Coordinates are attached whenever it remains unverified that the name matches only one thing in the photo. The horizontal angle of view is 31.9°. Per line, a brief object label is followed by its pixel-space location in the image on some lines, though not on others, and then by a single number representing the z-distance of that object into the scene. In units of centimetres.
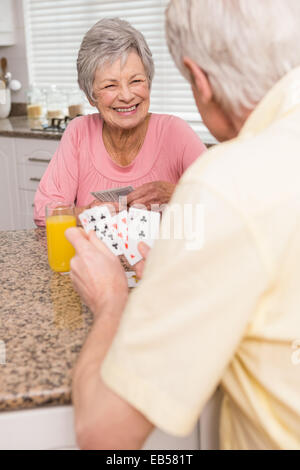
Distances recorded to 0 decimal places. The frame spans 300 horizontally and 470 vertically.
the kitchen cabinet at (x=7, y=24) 421
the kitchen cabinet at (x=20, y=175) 353
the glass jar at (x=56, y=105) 397
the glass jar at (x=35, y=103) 419
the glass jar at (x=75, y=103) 386
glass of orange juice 126
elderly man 60
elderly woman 188
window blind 364
